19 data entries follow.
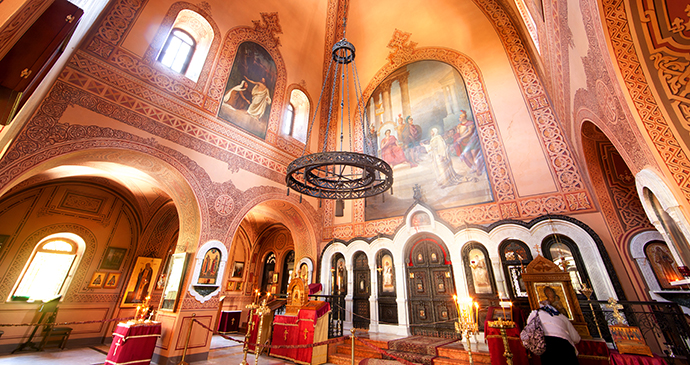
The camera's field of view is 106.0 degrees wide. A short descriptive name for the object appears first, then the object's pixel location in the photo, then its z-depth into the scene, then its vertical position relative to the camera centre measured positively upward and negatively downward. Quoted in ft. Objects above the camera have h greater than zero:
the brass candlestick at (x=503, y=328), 11.50 -1.04
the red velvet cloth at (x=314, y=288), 26.35 +0.84
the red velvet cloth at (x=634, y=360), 11.32 -2.16
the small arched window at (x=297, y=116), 34.55 +22.46
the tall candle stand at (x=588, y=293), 16.16 +0.74
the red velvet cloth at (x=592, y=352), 14.24 -2.39
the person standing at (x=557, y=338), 10.93 -1.32
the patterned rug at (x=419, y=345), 18.20 -2.98
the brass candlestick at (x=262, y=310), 16.47 -0.86
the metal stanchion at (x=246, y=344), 14.25 -2.51
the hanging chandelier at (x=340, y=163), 15.94 +7.92
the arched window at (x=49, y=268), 26.22 +1.98
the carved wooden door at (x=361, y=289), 28.14 +0.92
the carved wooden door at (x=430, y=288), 23.70 +1.12
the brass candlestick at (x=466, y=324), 12.10 -0.95
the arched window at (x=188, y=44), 24.05 +22.19
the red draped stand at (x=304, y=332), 18.44 -2.41
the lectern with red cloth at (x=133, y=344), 16.26 -3.12
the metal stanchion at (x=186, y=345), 17.89 -3.32
